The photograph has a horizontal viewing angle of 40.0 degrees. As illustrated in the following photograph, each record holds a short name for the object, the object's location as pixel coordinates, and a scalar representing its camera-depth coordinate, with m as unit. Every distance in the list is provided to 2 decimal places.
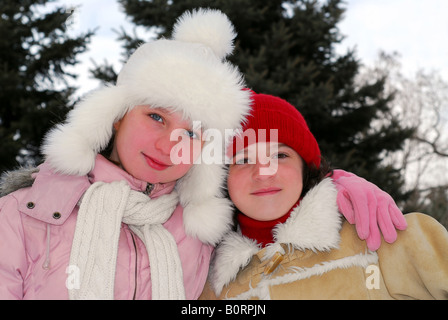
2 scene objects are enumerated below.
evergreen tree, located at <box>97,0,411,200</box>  5.14
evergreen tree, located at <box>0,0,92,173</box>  5.59
